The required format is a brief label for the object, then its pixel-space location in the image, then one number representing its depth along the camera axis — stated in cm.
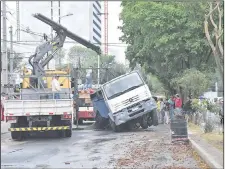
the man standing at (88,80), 3021
